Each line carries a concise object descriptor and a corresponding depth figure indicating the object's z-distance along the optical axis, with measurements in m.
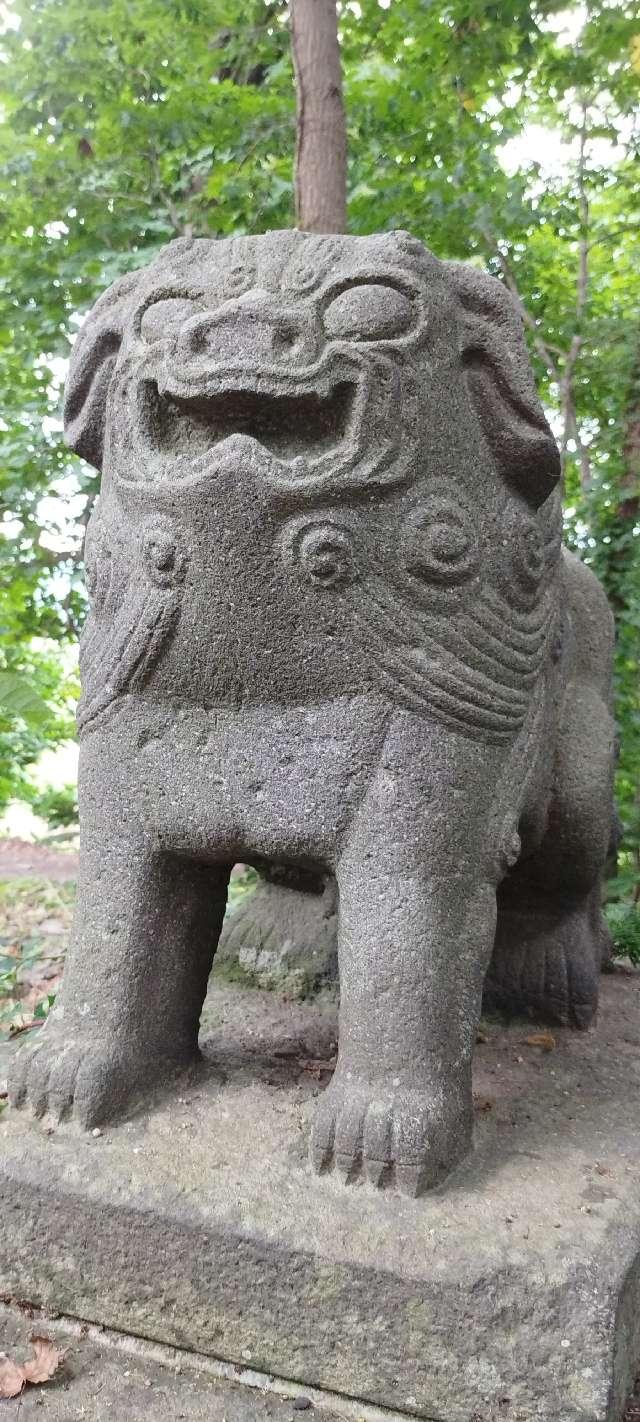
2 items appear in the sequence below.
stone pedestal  1.25
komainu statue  1.50
